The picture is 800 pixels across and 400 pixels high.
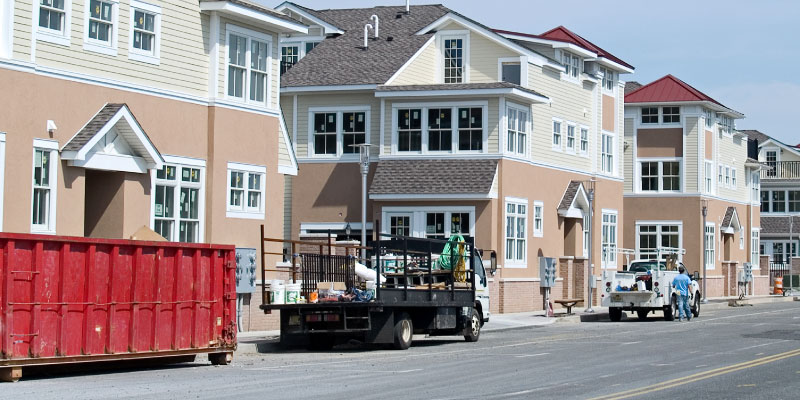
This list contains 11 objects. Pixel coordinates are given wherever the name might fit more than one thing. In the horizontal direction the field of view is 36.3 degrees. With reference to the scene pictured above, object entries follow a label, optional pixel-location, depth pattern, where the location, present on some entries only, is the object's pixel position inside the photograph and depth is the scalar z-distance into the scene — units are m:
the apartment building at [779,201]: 85.18
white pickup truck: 38.44
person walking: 39.25
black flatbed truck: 24.00
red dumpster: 17.61
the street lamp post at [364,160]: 35.31
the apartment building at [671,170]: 59.91
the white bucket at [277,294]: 24.12
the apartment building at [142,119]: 23.33
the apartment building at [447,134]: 40.56
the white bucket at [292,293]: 24.14
